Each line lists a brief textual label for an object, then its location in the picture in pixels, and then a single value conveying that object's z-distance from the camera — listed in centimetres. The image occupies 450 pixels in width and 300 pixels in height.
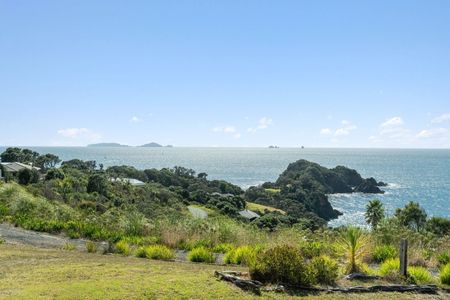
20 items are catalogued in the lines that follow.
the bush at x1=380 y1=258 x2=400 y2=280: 977
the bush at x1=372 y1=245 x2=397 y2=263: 1235
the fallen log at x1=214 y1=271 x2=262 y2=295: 839
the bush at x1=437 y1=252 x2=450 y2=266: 1168
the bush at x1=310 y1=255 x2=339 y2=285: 927
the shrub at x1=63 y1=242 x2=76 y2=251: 1390
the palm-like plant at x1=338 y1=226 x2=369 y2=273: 1051
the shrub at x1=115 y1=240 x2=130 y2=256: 1311
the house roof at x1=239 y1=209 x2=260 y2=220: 6593
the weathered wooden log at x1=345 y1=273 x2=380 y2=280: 974
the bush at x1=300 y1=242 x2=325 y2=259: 1257
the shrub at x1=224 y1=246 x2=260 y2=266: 1178
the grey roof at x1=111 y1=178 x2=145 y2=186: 7912
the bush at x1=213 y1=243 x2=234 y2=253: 1343
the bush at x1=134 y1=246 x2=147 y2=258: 1266
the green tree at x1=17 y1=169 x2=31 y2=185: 5153
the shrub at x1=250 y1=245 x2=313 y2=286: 891
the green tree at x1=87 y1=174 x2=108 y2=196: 5675
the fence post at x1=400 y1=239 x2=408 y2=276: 986
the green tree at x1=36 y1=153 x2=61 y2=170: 9894
